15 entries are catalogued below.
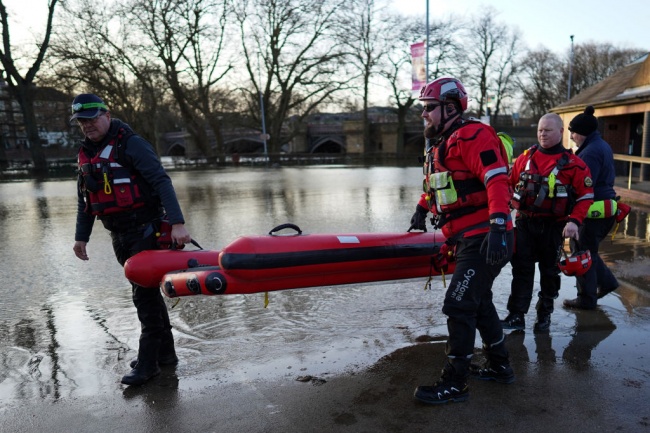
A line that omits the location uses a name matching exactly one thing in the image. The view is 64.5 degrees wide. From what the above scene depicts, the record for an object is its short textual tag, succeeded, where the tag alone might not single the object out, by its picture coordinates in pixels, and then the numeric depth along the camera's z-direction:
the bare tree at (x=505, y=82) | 59.81
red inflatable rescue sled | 3.54
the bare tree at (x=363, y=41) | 43.16
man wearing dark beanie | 4.68
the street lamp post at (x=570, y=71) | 49.37
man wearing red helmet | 3.02
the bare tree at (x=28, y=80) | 31.56
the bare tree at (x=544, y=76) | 59.56
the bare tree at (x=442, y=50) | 45.69
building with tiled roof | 16.64
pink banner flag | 20.94
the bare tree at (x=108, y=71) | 32.72
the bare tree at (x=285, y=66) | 42.56
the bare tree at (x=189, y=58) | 36.53
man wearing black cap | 3.54
